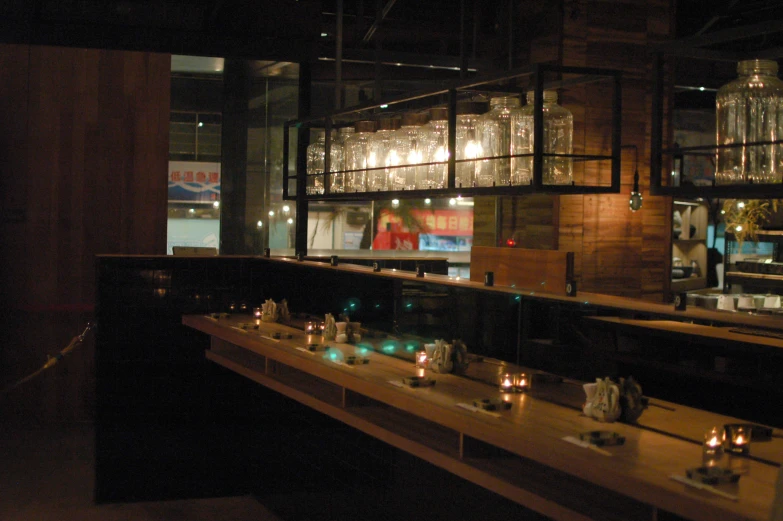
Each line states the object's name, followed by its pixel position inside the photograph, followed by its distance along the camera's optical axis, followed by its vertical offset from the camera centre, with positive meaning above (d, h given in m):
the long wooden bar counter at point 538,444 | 2.21 -0.61
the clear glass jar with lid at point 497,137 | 3.60 +0.40
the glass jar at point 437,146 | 4.06 +0.40
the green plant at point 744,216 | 8.80 +0.25
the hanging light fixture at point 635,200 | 8.25 +0.36
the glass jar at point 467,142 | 3.80 +0.40
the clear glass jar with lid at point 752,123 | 2.49 +0.34
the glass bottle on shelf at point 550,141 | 3.41 +0.37
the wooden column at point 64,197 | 7.71 +0.26
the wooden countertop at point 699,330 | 2.70 -0.29
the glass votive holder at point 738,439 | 2.46 -0.55
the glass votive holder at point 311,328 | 5.18 -0.56
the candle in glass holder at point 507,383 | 3.41 -0.56
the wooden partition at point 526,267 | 3.69 -0.14
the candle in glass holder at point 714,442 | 2.43 -0.55
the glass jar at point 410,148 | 4.23 +0.41
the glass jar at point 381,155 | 4.47 +0.40
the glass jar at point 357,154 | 4.74 +0.42
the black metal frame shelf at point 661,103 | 2.50 +0.41
